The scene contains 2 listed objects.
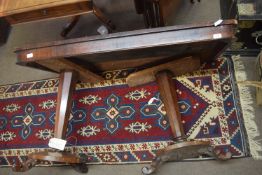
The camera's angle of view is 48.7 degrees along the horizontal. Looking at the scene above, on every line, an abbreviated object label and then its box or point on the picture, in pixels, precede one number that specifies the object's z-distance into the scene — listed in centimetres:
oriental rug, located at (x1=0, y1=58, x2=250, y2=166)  177
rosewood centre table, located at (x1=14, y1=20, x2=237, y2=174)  135
